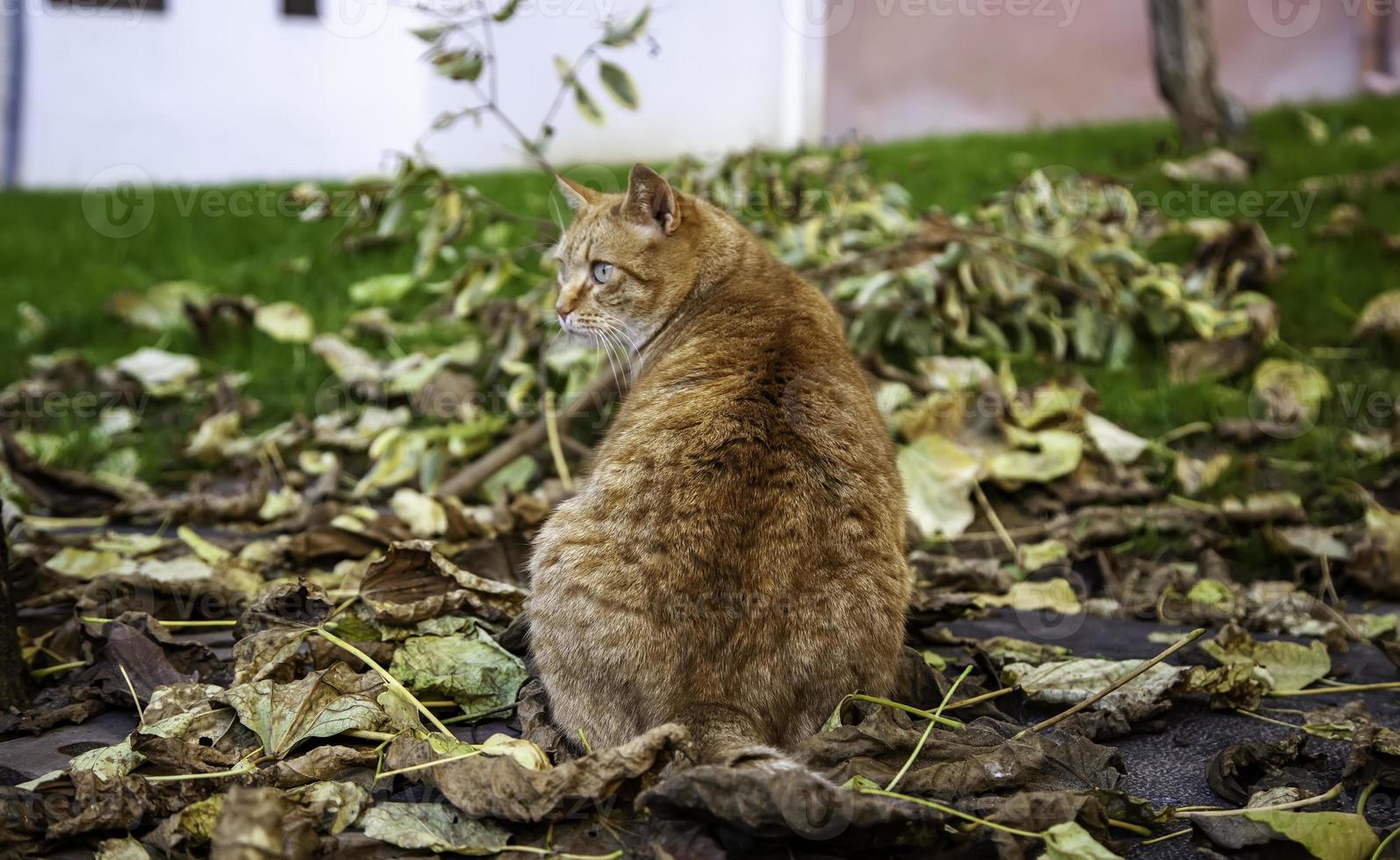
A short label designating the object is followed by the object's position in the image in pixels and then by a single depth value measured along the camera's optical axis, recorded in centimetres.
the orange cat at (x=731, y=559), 221
